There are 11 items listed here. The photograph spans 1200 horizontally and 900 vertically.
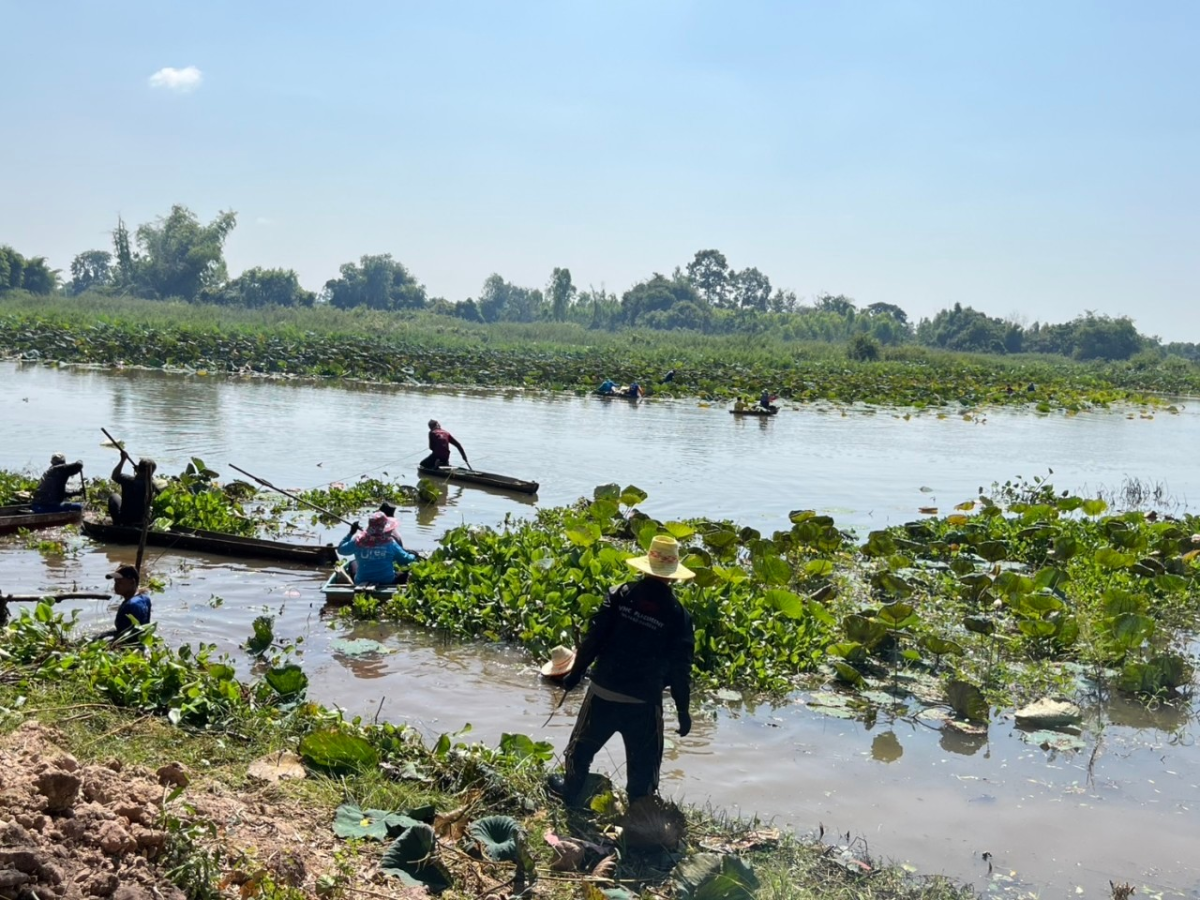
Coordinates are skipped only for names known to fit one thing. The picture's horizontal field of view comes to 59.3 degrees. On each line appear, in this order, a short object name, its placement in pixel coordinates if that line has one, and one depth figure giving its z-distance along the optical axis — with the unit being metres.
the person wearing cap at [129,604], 7.34
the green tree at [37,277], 80.06
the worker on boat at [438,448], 16.75
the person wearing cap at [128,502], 11.37
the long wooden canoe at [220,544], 10.97
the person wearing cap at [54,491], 11.82
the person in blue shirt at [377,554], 9.80
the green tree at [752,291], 115.50
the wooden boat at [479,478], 16.20
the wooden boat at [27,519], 11.43
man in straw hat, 5.46
